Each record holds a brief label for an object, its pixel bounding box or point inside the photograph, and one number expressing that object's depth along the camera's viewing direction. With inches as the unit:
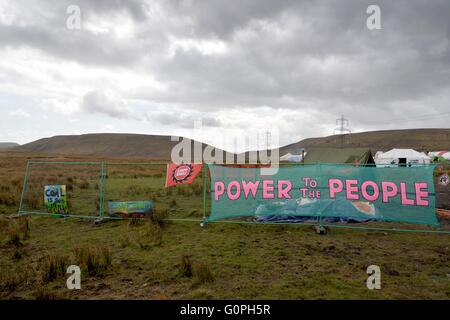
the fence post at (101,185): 366.7
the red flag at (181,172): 355.6
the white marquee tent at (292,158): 2638.8
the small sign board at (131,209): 369.3
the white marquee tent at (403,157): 1679.4
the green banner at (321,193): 310.3
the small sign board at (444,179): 691.4
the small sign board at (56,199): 388.8
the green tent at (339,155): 786.8
